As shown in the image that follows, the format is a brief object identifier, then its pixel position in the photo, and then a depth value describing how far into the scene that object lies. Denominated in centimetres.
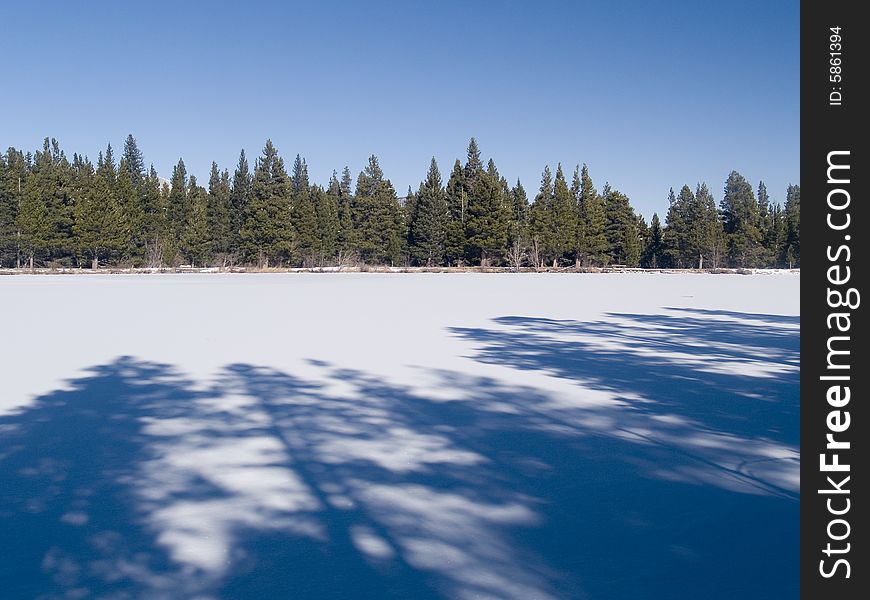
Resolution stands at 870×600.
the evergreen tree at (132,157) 8120
